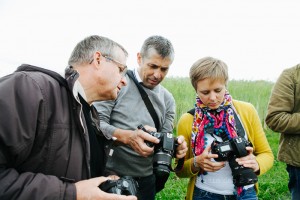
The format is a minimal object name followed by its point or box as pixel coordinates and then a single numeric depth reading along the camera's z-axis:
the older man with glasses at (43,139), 1.35
